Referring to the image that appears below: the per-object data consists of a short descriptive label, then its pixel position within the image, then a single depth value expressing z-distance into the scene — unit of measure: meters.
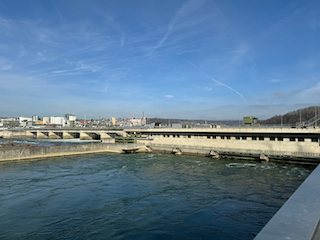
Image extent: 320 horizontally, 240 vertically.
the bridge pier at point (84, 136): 105.69
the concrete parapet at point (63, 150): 44.05
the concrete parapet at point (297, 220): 3.39
